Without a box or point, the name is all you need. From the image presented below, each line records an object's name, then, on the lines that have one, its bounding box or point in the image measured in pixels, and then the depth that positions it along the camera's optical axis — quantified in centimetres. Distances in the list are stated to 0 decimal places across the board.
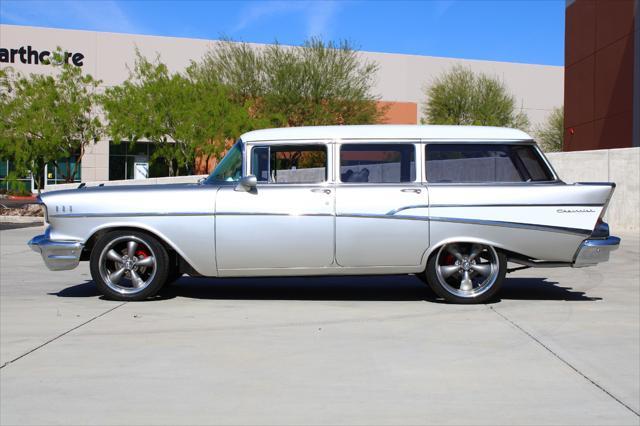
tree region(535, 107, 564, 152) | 5959
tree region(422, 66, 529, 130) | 5178
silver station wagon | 734
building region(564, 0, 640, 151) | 2717
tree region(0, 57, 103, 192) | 3105
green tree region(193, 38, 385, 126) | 4006
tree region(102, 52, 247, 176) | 3294
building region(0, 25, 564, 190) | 5003
